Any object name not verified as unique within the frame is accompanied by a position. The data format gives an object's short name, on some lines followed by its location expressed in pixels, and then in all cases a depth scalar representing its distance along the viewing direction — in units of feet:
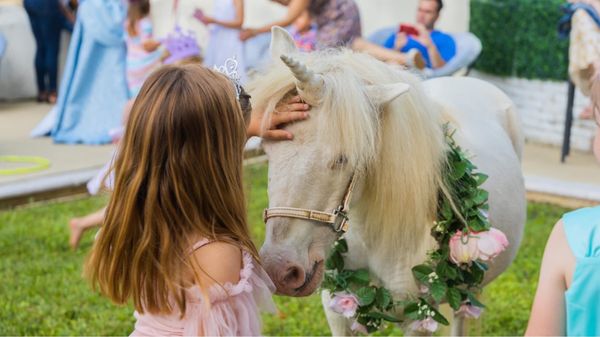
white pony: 9.03
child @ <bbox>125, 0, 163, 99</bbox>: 29.27
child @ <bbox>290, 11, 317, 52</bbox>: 25.47
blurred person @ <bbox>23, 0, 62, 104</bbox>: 39.29
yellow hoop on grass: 27.55
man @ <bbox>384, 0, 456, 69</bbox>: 26.71
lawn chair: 26.68
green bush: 31.55
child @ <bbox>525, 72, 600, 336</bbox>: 5.72
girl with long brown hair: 7.65
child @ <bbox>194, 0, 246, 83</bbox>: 28.76
